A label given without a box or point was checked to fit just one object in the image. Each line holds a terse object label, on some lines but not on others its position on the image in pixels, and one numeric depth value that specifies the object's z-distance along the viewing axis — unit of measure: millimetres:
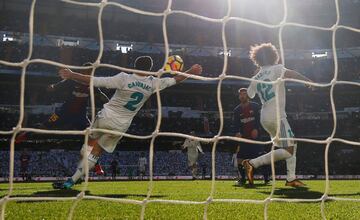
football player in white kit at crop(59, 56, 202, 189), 5371
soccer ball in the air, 6180
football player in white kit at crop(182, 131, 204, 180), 13180
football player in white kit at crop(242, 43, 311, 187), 5730
